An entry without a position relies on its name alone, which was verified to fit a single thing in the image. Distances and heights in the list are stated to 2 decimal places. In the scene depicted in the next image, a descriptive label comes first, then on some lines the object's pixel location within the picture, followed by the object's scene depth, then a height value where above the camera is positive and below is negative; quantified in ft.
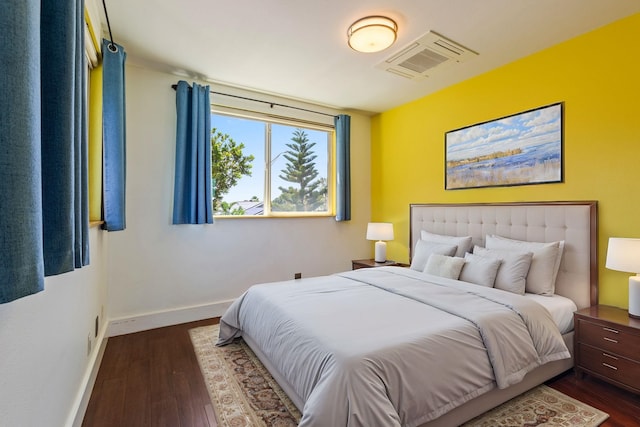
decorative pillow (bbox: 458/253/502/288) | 8.45 -1.69
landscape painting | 8.88 +2.00
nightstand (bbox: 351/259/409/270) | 13.12 -2.32
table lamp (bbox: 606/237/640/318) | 6.51 -1.08
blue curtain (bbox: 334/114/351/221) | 14.19 +2.05
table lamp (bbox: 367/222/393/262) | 13.32 -1.04
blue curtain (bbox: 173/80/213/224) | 10.53 +1.92
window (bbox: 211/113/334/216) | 12.02 +1.91
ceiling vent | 8.55 +4.77
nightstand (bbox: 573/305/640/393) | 6.34 -2.98
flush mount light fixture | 7.58 +4.57
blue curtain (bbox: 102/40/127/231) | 7.73 +2.00
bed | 4.63 -2.27
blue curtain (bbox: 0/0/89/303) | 1.65 +0.45
